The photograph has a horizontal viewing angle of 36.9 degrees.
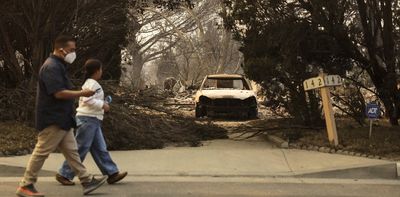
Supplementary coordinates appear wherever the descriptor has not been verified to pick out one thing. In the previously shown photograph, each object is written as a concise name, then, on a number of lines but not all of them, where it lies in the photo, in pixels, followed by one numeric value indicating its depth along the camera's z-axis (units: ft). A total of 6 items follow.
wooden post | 35.47
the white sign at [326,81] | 35.01
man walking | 22.50
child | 24.70
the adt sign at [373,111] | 34.86
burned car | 58.85
